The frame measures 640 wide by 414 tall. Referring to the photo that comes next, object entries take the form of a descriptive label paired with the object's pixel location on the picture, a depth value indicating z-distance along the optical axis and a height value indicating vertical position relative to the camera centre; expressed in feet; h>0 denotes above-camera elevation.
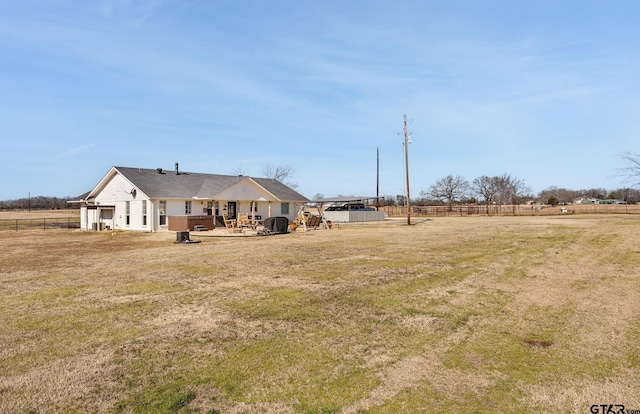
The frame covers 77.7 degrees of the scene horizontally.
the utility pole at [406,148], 109.50 +16.67
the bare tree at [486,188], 297.53 +13.46
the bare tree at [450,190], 291.99 +12.29
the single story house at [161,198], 93.97 +3.27
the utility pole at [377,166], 192.21 +21.13
